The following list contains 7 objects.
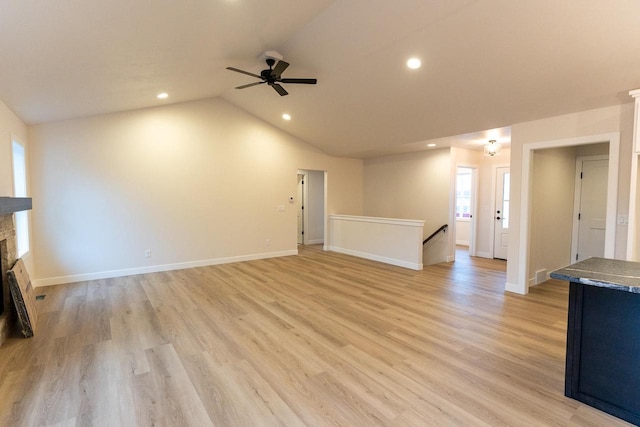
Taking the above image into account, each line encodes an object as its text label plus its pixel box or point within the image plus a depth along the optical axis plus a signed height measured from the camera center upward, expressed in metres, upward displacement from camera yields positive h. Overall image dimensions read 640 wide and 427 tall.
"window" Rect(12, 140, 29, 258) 4.33 +0.09
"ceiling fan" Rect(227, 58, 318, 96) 3.93 +1.60
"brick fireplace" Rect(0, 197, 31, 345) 2.98 -0.66
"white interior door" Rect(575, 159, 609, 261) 5.21 -0.17
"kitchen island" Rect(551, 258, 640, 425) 1.95 -0.93
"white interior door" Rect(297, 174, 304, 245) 9.13 -0.20
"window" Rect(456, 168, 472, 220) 8.84 +0.08
